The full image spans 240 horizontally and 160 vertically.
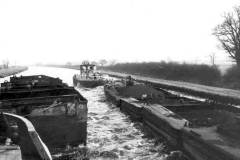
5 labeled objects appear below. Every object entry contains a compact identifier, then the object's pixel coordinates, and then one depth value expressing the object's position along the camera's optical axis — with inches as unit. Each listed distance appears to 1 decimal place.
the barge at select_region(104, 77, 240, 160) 298.3
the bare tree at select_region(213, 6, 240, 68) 1519.4
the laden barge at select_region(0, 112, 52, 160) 242.7
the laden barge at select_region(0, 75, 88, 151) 370.6
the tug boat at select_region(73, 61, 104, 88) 1391.5
